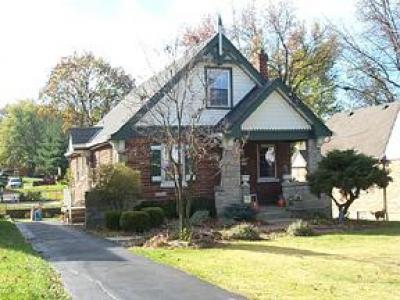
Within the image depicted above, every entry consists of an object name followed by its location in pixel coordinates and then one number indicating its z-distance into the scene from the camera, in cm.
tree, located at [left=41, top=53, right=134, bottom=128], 6384
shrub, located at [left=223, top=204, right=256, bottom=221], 2406
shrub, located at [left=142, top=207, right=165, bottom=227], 2181
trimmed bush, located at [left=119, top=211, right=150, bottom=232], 2108
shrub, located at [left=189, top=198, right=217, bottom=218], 2548
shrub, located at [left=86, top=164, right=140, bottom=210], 2317
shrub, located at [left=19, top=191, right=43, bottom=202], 5659
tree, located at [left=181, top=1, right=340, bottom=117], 4703
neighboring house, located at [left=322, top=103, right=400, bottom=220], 3338
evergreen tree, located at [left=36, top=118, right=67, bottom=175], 7481
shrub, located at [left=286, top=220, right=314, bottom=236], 1981
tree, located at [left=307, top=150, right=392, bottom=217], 2309
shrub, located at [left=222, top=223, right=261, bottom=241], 1870
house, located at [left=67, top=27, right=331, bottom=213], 2553
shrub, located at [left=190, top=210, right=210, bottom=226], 2328
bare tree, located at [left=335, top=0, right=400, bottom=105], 2666
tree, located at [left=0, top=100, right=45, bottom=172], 9688
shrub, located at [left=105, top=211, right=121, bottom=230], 2202
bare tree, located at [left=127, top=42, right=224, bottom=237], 1956
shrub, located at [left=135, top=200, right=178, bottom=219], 2503
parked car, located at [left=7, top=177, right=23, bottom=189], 8322
